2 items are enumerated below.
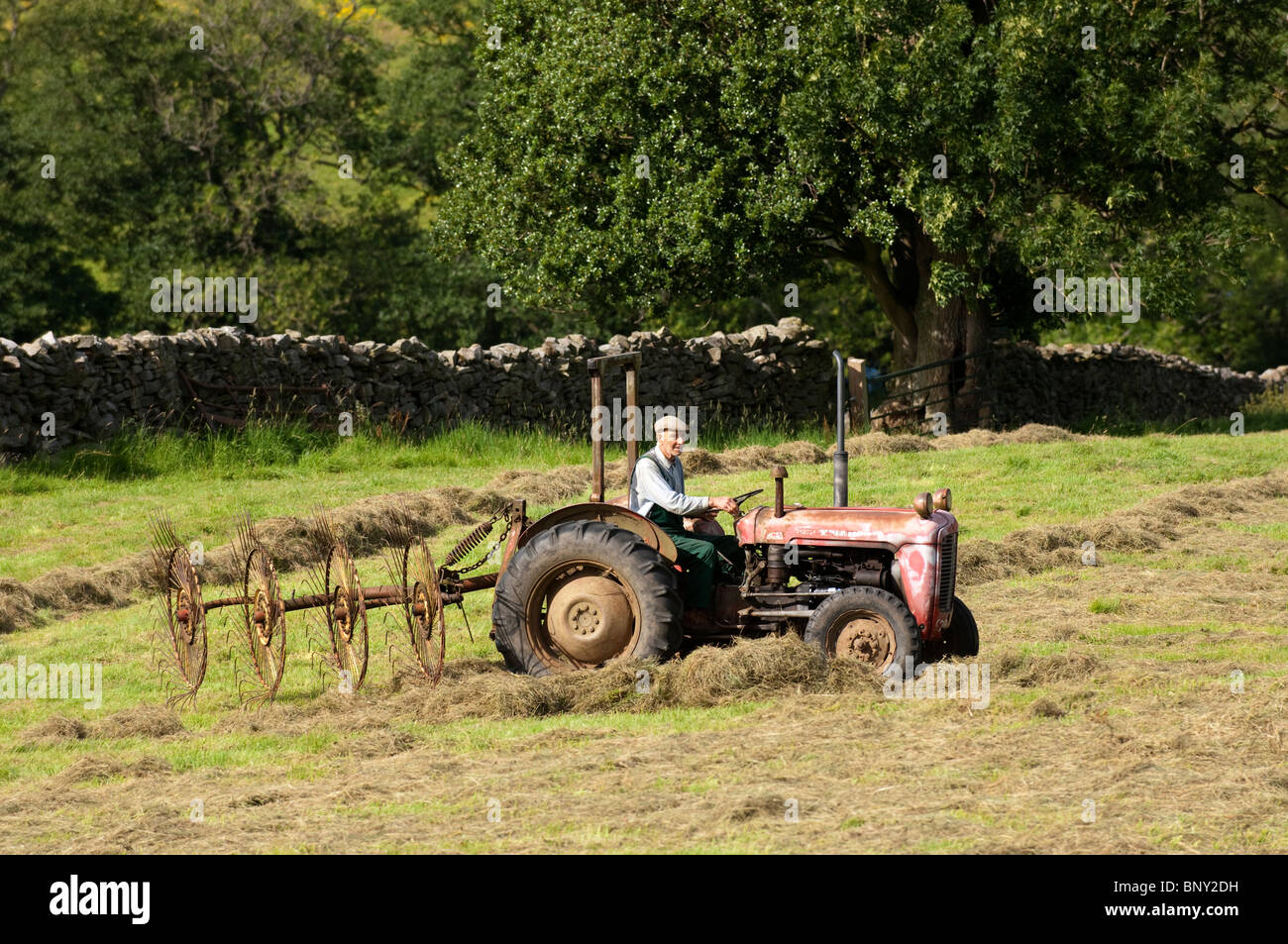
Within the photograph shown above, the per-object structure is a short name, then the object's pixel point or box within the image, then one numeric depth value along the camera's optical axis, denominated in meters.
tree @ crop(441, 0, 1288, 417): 39.50
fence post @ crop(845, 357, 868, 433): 44.22
